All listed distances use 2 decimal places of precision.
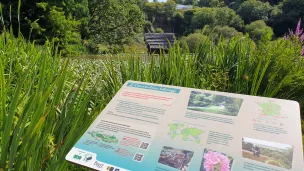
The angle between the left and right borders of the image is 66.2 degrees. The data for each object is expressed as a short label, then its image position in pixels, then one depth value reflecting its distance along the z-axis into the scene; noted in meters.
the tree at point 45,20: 14.87
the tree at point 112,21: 22.01
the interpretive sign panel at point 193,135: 0.92
